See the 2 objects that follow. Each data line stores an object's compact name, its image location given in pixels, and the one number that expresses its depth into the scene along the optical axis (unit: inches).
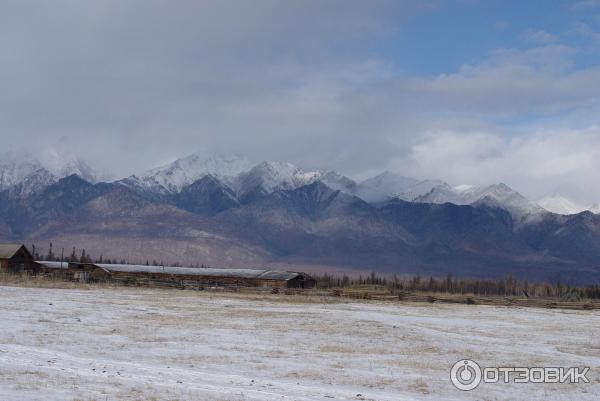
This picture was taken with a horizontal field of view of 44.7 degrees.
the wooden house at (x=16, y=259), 4503.0
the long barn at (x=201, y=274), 4724.4
